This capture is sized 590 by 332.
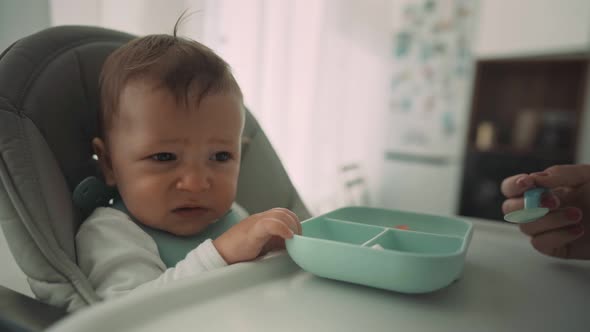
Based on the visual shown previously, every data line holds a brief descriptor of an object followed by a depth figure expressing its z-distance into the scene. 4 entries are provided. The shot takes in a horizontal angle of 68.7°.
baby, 0.58
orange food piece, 0.65
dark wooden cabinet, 2.96
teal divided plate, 0.43
